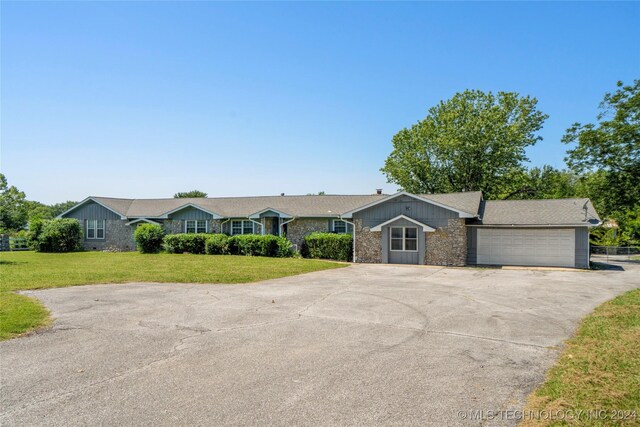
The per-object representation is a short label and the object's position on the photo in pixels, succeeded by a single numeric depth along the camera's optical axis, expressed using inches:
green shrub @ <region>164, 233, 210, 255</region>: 1050.7
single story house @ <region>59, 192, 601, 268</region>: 802.2
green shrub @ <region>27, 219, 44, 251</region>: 1189.1
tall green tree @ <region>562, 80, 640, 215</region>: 1174.3
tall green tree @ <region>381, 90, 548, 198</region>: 1393.9
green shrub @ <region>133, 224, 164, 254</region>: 1069.8
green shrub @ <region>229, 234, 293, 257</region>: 971.3
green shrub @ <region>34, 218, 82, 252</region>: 1145.9
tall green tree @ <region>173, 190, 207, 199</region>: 3046.3
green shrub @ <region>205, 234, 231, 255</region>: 1023.0
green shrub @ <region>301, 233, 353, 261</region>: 922.7
